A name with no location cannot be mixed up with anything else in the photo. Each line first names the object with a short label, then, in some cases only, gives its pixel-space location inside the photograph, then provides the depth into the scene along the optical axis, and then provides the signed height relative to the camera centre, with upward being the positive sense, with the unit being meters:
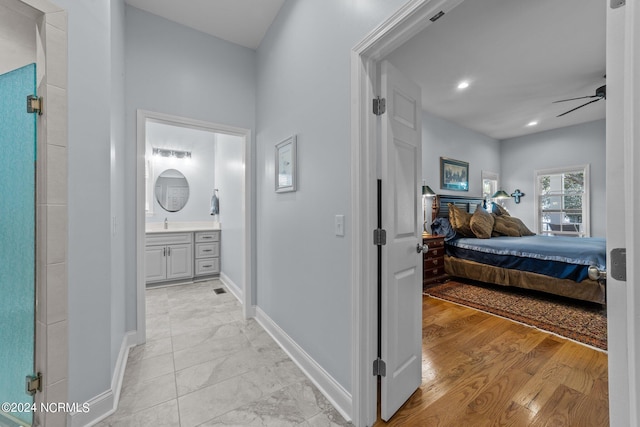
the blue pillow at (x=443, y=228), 4.26 -0.24
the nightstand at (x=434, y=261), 3.80 -0.72
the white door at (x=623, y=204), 0.62 +0.02
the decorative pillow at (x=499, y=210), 5.13 +0.06
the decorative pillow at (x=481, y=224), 4.25 -0.18
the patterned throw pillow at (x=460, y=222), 4.32 -0.14
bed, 2.98 -0.61
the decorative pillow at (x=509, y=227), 4.55 -0.24
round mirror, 4.57 +0.45
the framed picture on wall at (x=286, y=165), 2.04 +0.41
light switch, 1.54 -0.07
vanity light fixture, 4.53 +1.11
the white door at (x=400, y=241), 1.43 -0.16
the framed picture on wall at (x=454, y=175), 4.75 +0.75
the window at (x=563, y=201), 5.12 +0.24
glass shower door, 1.31 -0.13
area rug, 2.44 -1.11
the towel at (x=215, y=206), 4.74 +0.16
